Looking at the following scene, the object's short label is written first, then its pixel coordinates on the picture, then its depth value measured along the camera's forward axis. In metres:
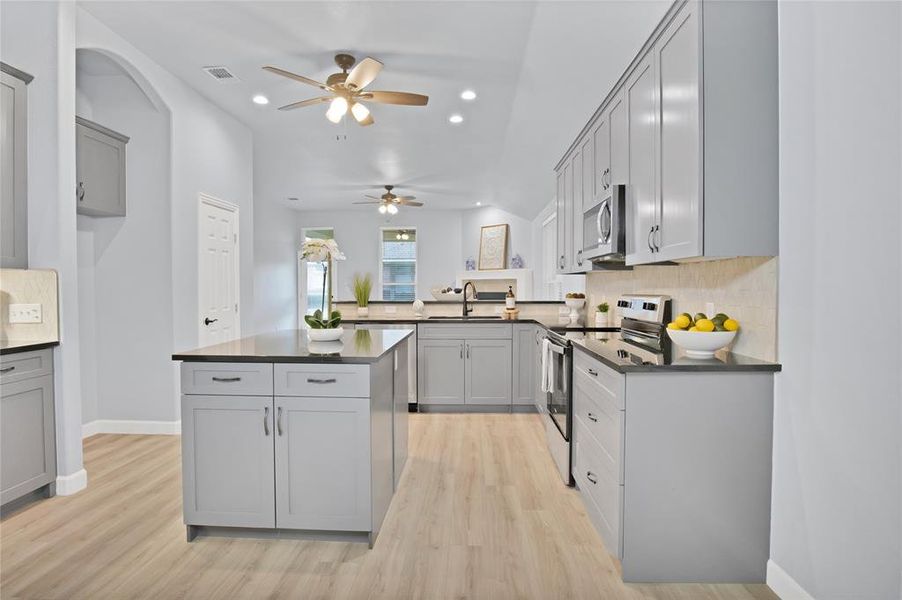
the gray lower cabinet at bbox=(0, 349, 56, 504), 2.57
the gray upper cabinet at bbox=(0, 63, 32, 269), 2.71
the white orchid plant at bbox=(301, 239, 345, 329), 2.54
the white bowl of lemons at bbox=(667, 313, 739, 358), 2.12
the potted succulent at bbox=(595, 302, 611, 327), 4.02
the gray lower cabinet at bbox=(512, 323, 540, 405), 4.76
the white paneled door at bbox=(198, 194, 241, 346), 4.37
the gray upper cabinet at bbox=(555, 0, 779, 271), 1.90
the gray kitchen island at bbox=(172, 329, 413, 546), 2.26
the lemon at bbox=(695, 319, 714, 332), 2.16
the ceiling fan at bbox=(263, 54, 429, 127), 3.37
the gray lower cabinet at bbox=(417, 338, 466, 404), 4.81
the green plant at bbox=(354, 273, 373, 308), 5.21
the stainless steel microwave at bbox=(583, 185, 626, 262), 2.77
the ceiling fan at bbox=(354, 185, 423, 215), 7.72
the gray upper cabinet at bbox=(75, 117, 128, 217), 3.59
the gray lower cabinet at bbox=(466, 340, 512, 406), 4.79
